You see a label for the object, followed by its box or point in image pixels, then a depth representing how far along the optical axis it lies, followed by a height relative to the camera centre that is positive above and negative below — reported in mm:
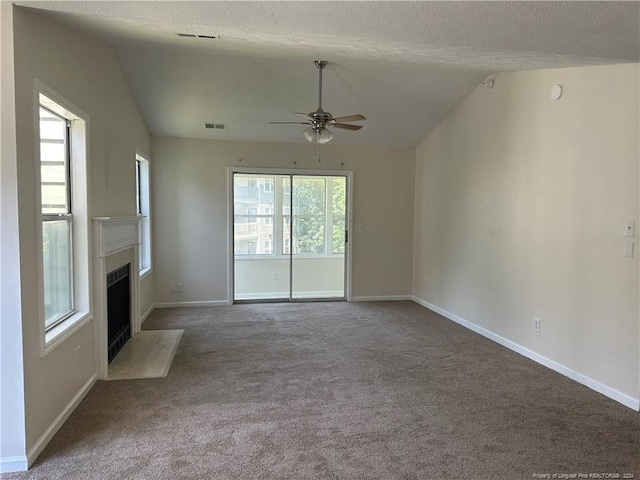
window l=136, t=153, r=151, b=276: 5216 +106
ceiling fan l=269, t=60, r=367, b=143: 3809 +975
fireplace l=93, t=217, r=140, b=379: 3164 -626
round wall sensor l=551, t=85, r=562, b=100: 3402 +1141
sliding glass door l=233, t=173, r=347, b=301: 6477 -297
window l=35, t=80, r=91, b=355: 2469 -21
